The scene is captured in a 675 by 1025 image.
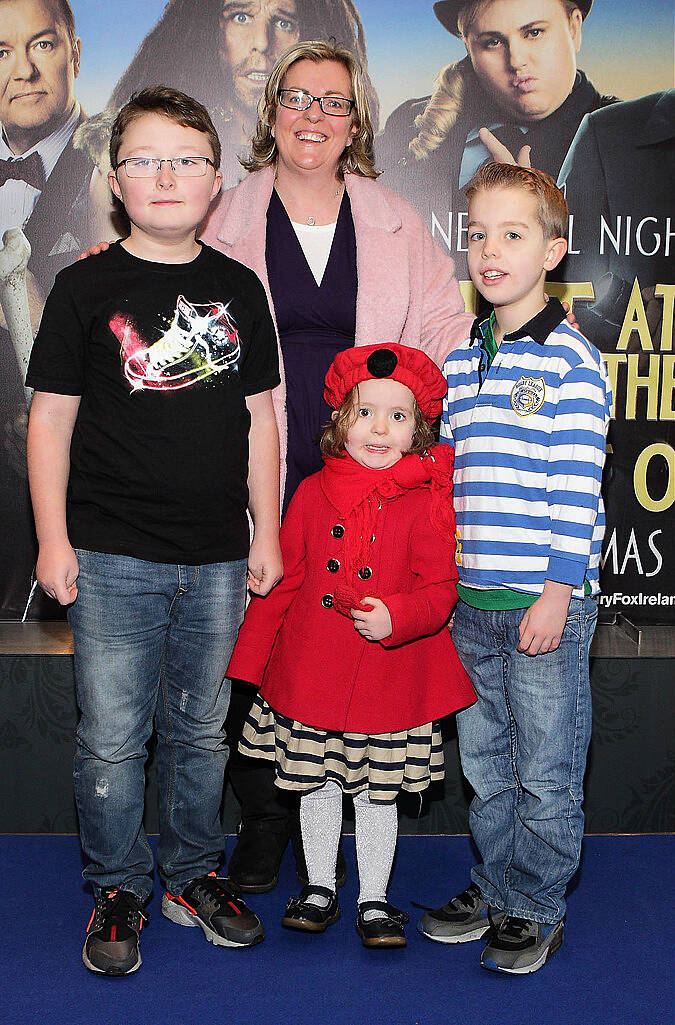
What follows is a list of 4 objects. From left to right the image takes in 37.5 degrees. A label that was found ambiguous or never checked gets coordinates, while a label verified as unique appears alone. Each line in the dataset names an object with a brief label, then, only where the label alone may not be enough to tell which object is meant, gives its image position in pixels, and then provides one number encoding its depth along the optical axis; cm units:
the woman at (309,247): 208
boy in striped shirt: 171
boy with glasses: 174
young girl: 182
